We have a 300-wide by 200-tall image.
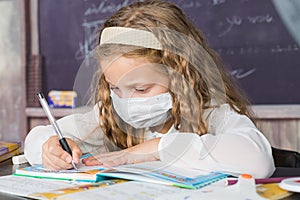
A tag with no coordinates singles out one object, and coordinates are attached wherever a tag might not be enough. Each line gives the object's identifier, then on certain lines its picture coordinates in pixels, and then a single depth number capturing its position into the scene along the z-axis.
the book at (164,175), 1.04
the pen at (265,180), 1.03
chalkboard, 2.18
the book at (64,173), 1.11
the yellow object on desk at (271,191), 0.97
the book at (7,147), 1.39
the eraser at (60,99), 2.72
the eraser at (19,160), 1.36
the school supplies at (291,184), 0.97
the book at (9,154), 1.38
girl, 1.15
